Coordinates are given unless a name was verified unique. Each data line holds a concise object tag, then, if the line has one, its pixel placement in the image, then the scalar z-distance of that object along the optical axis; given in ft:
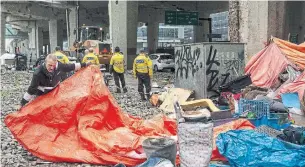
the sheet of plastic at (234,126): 20.81
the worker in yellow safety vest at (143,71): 41.06
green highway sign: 102.01
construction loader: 90.74
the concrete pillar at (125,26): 94.68
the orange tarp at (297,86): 28.81
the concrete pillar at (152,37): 157.28
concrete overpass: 48.16
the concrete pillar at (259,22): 47.80
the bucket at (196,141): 16.10
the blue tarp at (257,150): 16.65
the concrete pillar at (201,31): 147.33
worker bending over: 22.04
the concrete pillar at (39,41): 165.21
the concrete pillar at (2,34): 117.78
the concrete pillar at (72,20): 128.47
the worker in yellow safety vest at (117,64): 47.24
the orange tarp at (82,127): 19.36
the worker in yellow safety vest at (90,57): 48.78
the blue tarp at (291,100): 28.50
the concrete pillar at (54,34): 157.38
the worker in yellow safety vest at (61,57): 45.75
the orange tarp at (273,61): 34.71
